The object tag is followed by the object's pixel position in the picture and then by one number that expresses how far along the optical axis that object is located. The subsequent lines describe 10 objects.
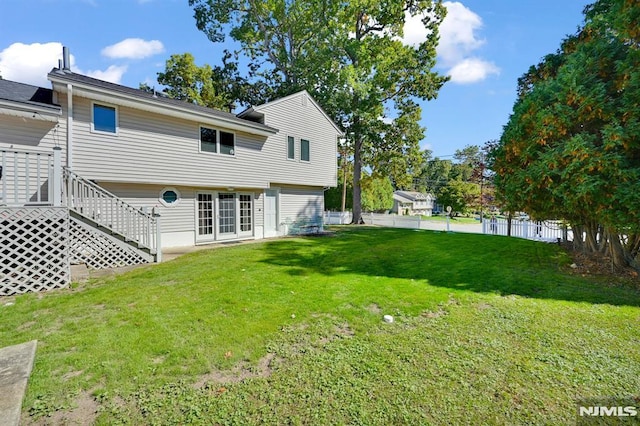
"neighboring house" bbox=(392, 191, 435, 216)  49.97
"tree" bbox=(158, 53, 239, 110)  23.34
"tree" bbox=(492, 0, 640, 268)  5.87
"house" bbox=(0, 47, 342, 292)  7.35
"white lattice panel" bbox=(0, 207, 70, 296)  5.33
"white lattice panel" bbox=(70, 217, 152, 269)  6.77
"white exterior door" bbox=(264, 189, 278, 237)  13.59
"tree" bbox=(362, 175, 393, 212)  35.87
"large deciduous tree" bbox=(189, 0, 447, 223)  19.92
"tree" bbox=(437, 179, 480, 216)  38.47
